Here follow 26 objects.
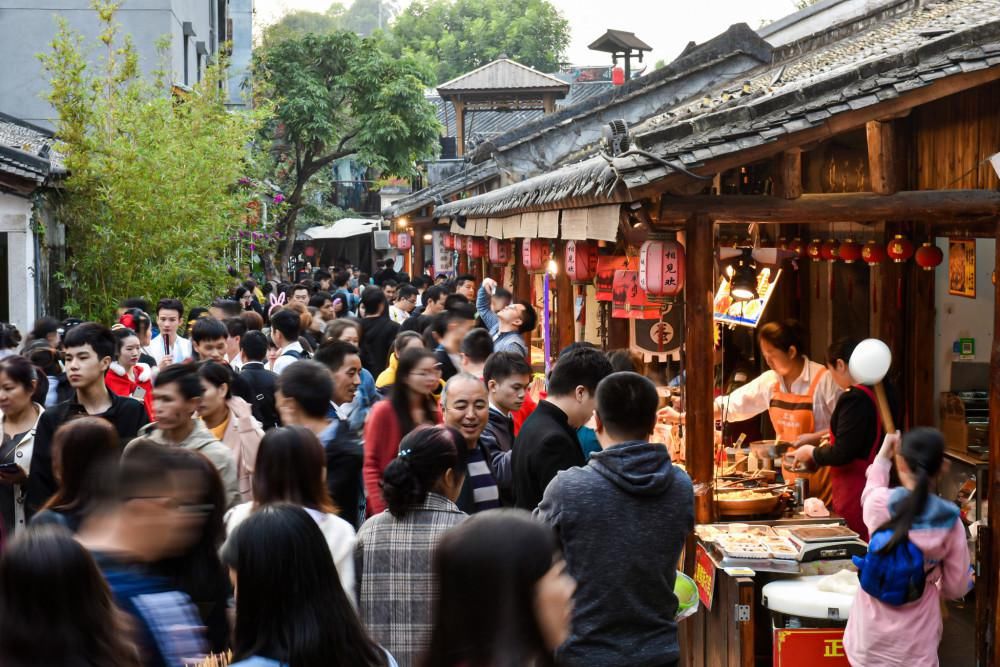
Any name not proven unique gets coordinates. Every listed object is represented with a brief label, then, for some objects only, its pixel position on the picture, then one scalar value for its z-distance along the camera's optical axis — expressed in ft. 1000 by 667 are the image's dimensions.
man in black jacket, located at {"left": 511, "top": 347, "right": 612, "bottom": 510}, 18.60
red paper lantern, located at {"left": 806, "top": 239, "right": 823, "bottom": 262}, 35.82
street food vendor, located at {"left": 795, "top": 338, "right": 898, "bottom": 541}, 26.81
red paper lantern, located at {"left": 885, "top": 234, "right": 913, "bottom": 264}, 31.86
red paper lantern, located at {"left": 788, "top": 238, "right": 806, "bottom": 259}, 37.70
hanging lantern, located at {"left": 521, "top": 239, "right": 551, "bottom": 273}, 45.57
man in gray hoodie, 15.79
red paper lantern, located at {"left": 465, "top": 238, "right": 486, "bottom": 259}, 68.69
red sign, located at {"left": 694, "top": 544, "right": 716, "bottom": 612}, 25.02
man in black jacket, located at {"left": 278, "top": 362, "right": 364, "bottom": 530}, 21.06
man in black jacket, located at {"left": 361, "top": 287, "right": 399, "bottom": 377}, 42.27
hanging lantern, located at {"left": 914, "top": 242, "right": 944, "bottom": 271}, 31.24
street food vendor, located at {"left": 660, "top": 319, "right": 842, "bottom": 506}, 32.04
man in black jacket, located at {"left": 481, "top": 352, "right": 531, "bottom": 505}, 22.52
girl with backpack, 19.56
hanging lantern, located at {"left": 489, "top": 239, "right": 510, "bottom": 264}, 58.95
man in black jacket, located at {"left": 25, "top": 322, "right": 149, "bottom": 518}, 24.22
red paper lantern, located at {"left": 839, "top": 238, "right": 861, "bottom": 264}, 33.24
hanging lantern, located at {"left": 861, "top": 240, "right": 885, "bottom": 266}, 32.89
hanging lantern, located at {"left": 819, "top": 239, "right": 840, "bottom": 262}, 34.68
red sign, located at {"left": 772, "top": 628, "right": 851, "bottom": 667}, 23.41
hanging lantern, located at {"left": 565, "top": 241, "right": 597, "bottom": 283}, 37.55
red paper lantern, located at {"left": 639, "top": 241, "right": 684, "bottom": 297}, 26.63
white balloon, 23.66
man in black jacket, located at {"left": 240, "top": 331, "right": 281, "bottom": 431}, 29.17
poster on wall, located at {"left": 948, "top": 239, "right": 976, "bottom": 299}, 31.94
